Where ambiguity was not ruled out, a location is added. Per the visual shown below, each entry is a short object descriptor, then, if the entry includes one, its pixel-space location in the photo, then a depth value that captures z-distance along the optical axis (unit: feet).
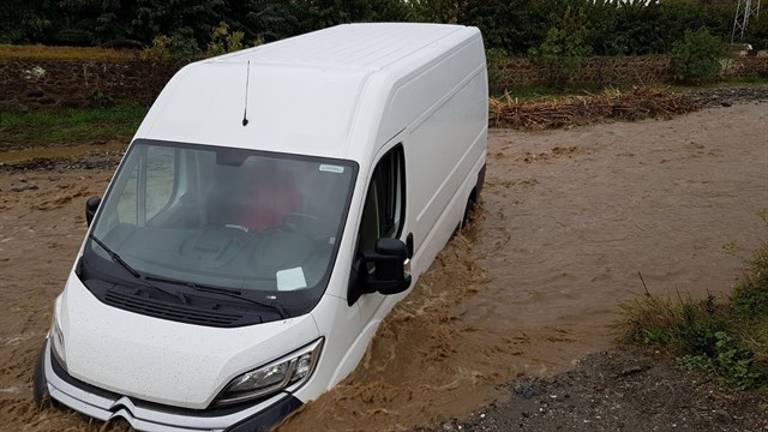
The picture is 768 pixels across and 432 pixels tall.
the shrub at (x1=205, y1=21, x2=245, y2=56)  53.93
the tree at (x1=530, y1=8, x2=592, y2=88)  67.46
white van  13.47
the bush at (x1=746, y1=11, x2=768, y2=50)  86.02
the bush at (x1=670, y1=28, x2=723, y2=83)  69.97
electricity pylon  85.15
